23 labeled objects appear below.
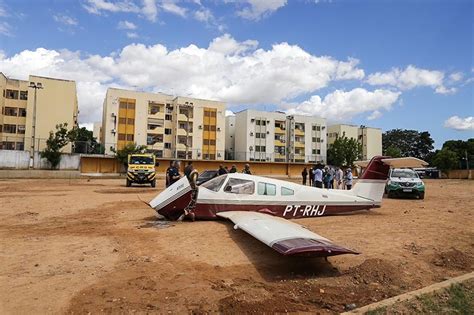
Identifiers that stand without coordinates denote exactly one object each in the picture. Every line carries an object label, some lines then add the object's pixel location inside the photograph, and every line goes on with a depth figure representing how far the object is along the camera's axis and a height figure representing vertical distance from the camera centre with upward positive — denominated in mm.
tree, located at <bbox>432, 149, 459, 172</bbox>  66438 +2347
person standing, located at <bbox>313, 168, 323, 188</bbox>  20609 -538
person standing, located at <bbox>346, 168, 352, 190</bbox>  21812 -463
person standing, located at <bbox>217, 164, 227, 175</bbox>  20522 -261
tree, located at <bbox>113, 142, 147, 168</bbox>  52469 +1864
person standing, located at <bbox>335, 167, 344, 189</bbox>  24928 -546
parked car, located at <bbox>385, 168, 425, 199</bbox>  19781 -884
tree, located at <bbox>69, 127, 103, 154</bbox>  49419 +2737
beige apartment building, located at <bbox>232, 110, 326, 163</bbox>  74250 +6977
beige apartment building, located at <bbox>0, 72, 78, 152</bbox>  53219 +8222
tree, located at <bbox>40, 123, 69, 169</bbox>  46969 +2010
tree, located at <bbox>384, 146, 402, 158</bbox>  82925 +4520
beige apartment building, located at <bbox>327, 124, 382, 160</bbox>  90500 +9227
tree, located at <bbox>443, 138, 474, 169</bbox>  85175 +6955
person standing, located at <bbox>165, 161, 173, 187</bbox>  16697 -582
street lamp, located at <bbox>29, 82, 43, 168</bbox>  52594 +7443
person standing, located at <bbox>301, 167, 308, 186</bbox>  27377 -430
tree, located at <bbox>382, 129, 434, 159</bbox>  109188 +9536
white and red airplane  10312 -964
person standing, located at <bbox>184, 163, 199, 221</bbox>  10250 -1084
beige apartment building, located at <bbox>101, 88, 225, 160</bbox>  61462 +7777
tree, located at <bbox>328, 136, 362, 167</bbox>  75750 +4102
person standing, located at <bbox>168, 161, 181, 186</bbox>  16000 -356
